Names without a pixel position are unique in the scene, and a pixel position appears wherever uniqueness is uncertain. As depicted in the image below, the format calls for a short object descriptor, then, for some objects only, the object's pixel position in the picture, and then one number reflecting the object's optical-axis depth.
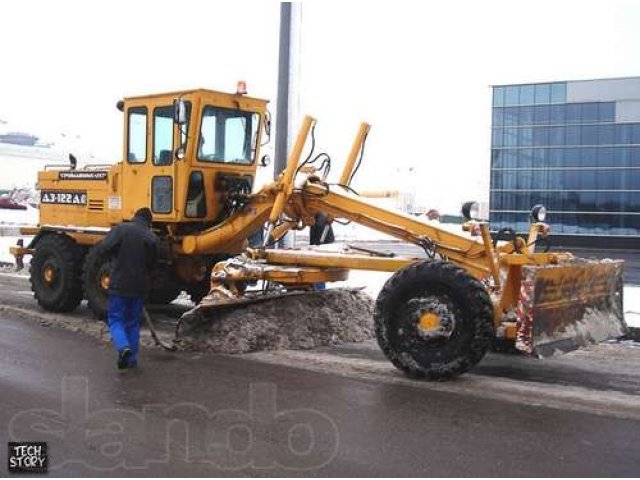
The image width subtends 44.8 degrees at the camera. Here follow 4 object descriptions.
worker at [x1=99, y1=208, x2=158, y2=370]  7.72
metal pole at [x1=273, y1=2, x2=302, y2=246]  13.56
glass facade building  41.62
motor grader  7.14
